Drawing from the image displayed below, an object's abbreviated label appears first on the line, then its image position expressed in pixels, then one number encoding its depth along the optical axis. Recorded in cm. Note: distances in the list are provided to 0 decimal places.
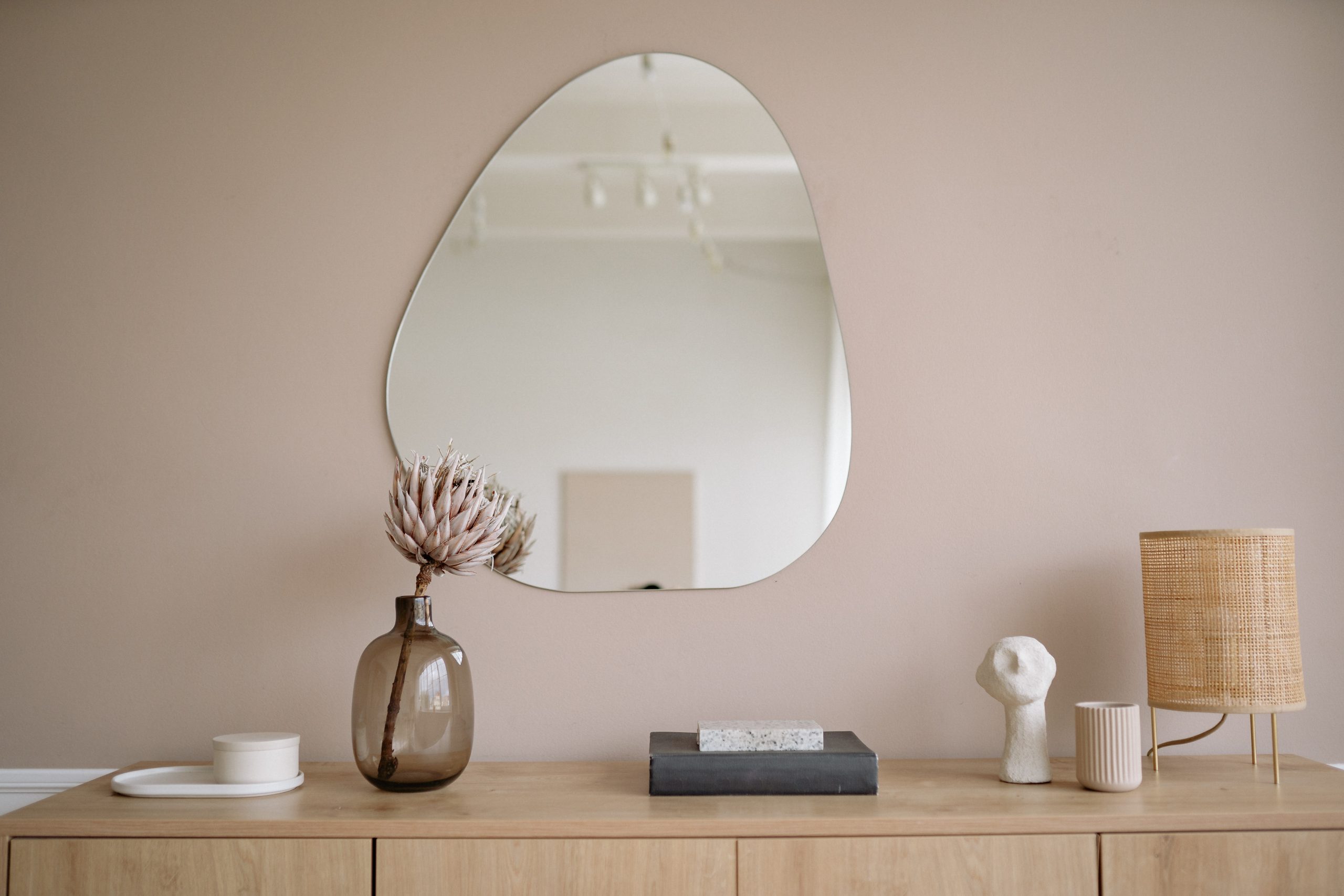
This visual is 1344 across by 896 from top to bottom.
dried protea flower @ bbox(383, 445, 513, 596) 142
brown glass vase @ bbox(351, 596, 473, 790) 137
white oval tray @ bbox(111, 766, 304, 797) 135
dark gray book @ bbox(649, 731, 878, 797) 136
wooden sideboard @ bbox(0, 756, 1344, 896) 123
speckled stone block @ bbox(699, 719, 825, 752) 139
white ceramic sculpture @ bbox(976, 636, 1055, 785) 143
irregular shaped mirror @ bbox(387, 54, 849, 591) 169
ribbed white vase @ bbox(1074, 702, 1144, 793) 136
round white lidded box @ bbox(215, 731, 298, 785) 139
